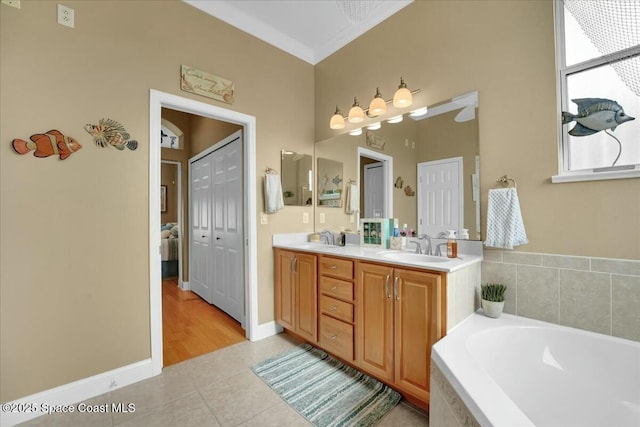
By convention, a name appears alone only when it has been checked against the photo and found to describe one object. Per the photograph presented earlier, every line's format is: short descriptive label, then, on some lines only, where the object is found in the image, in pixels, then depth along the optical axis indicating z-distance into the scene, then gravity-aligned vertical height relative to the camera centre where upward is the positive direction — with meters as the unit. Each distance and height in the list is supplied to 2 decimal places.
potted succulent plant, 1.58 -0.54
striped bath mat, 1.54 -1.21
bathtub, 1.09 -0.77
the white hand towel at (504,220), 1.56 -0.05
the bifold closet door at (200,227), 3.56 -0.19
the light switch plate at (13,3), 1.49 +1.24
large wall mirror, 1.82 +0.38
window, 1.28 +0.67
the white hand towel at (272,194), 2.55 +0.20
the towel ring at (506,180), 1.63 +0.21
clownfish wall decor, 1.52 +0.43
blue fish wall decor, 1.35 +0.51
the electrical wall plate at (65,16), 1.64 +1.29
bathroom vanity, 1.45 -0.61
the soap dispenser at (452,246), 1.74 -0.23
